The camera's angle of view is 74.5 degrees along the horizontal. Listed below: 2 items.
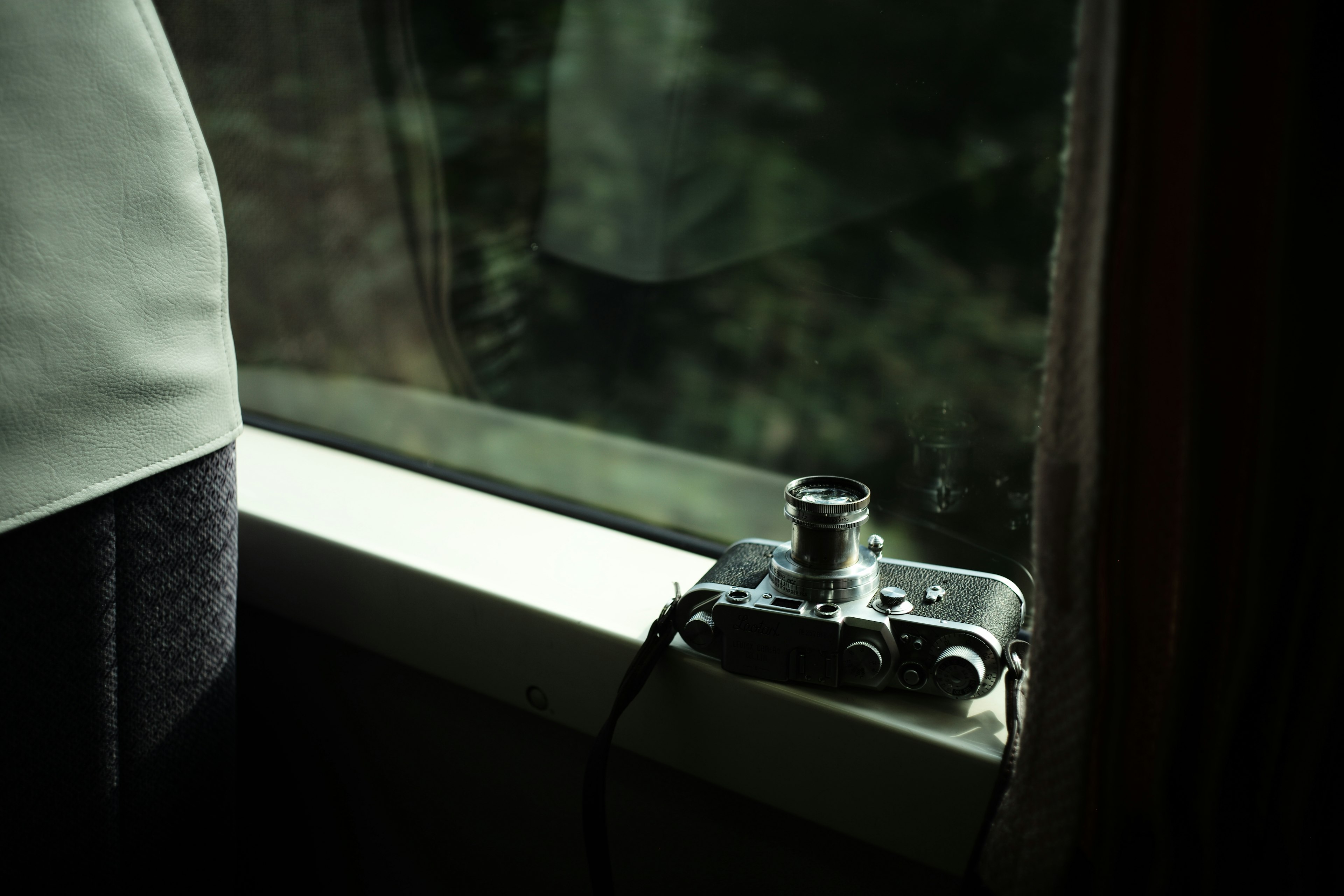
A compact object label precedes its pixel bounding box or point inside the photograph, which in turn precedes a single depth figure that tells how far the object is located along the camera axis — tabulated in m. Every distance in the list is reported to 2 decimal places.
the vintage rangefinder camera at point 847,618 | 0.53
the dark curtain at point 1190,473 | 0.37
